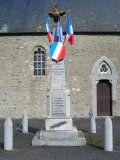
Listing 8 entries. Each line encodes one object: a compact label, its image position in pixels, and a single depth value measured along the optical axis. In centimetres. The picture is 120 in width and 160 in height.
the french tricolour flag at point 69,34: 1154
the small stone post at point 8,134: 952
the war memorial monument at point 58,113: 1041
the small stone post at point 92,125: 1316
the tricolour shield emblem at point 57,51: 1096
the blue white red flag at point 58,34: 1108
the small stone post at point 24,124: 1333
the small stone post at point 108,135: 935
